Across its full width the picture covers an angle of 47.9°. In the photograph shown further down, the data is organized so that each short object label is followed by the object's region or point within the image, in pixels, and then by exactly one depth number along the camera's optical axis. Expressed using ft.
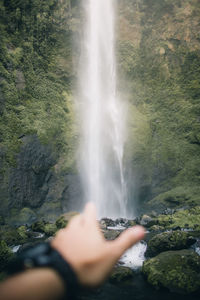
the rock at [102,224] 41.25
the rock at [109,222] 46.54
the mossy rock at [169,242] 25.46
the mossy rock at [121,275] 20.27
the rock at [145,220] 47.93
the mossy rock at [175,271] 18.40
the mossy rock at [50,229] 39.82
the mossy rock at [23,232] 37.73
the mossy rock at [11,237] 34.65
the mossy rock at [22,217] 54.90
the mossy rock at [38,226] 43.05
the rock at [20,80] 71.97
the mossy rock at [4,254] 23.25
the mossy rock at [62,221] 43.19
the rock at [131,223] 46.34
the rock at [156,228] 40.57
